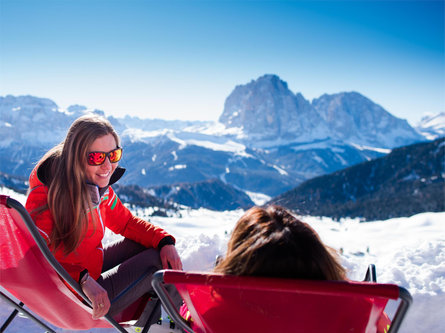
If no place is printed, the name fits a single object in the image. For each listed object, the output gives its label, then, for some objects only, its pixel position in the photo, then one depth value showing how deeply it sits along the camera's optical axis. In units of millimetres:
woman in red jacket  2115
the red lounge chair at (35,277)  1857
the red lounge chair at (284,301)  1316
